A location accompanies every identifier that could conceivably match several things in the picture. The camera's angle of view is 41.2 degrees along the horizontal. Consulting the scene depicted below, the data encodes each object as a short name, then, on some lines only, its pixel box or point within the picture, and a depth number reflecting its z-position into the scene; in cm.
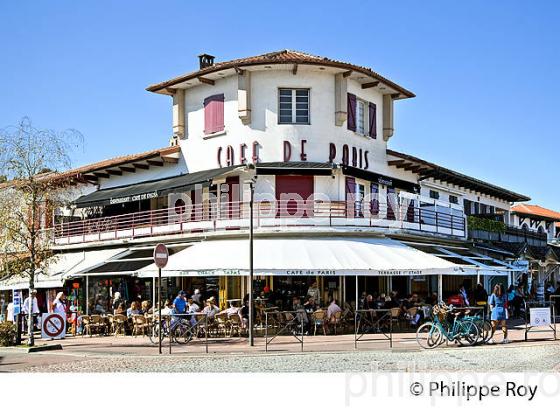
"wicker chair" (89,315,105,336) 2573
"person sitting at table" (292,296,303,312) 2428
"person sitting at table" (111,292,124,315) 2870
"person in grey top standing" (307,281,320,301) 2593
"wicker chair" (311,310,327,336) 2358
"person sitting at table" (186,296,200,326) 2406
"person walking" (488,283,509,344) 2036
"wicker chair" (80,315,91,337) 2563
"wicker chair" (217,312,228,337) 2352
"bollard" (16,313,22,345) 2172
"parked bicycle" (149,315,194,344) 2195
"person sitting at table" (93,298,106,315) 2839
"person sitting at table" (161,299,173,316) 2272
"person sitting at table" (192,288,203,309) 2672
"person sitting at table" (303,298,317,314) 2472
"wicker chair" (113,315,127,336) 2547
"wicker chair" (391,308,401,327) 2498
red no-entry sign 1877
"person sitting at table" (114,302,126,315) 2608
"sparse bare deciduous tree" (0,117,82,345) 2183
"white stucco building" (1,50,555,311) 2577
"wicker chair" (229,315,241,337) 2347
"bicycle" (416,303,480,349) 1925
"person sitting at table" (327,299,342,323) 2389
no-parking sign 2319
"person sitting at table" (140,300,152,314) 2583
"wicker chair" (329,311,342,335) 2384
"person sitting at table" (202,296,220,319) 2359
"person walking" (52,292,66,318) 2462
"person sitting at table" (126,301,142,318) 2556
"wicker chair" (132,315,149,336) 2444
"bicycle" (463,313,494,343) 1967
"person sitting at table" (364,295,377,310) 2606
